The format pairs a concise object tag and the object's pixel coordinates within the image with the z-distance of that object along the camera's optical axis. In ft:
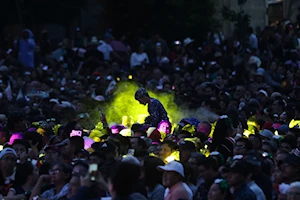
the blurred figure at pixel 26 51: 133.08
